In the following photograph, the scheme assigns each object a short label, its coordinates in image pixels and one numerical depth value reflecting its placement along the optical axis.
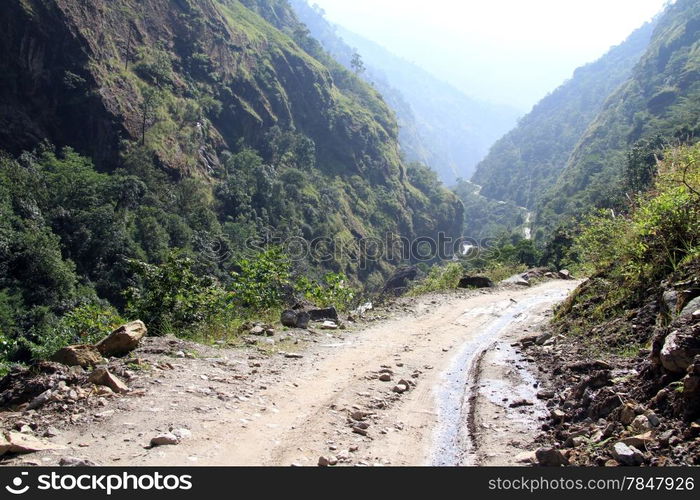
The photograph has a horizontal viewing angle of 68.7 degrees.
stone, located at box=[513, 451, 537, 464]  4.28
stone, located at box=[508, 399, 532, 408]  5.89
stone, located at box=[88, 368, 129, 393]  5.36
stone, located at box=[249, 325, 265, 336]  8.85
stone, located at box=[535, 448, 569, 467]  4.11
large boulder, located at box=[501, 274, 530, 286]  20.06
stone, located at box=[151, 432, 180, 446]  4.29
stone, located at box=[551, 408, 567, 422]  5.03
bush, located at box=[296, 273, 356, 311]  11.91
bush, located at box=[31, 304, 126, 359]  8.08
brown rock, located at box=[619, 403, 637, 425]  4.34
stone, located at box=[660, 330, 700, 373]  4.30
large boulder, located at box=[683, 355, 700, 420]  3.89
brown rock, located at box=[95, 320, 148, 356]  6.40
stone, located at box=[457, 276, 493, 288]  18.75
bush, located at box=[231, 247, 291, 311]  10.77
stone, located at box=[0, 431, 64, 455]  3.93
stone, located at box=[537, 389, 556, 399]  6.05
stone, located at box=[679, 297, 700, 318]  5.04
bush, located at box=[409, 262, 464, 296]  18.43
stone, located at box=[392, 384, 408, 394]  6.56
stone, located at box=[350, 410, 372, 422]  5.38
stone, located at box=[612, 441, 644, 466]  3.72
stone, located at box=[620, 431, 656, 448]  3.86
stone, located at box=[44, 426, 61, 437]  4.37
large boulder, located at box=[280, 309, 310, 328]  9.76
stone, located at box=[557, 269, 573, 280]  23.05
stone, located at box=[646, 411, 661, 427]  4.05
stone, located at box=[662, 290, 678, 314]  5.83
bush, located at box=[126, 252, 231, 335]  8.63
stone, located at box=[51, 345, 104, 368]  5.82
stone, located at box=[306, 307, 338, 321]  10.55
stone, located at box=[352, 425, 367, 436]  5.00
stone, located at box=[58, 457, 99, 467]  3.78
